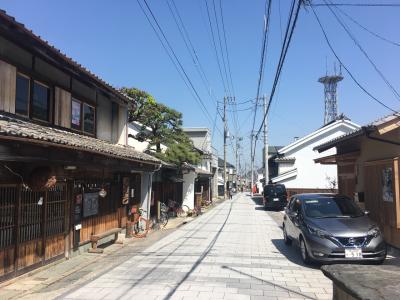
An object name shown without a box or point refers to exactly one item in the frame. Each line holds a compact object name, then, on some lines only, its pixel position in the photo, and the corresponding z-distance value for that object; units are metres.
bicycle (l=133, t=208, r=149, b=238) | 16.89
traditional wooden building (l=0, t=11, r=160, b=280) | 8.67
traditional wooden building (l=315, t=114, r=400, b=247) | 11.81
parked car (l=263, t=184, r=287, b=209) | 32.81
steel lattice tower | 48.16
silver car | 9.94
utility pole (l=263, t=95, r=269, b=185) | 38.25
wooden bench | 12.69
